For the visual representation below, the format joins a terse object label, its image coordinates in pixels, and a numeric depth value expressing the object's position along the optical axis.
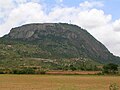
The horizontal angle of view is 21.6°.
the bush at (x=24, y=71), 153.70
